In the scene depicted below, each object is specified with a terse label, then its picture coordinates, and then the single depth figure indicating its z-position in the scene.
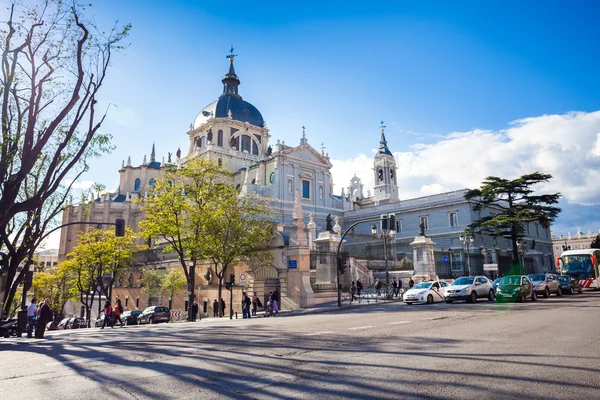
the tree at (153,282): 35.46
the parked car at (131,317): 30.59
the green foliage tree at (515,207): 35.44
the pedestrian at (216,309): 27.51
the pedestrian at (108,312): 24.55
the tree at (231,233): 25.80
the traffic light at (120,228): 19.50
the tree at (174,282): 32.88
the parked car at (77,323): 35.50
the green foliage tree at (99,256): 36.44
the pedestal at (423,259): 32.44
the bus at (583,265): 32.75
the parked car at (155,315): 29.07
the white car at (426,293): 23.22
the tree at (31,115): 13.60
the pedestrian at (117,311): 24.06
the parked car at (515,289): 20.73
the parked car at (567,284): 27.28
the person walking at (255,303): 24.95
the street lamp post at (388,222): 23.23
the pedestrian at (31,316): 17.33
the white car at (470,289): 21.67
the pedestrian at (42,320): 15.84
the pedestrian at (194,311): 24.73
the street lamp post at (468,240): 36.72
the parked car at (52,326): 37.25
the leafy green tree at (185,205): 26.19
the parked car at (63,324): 37.07
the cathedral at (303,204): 37.16
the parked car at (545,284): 24.70
